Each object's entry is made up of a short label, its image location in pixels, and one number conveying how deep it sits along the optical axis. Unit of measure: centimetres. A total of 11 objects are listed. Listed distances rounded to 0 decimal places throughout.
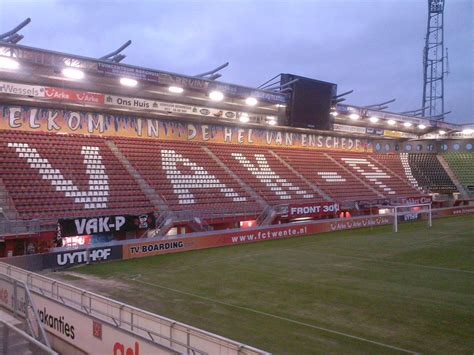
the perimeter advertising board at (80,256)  1524
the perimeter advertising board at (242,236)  1778
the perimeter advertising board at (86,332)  674
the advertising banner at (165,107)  2325
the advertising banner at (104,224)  1691
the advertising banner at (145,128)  2288
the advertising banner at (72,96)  2100
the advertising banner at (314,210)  2608
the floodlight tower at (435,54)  4962
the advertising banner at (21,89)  1959
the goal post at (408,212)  2525
